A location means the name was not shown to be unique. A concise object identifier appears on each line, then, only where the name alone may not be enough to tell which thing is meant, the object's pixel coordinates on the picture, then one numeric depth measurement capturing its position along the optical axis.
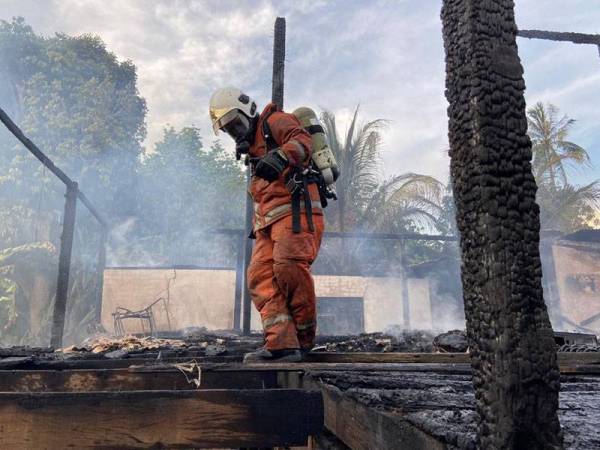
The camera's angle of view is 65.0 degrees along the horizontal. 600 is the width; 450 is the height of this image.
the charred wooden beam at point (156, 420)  1.53
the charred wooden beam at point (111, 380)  2.20
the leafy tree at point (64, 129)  17.44
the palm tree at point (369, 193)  17.92
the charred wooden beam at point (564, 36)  8.37
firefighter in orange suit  2.92
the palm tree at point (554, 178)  19.03
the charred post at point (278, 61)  7.11
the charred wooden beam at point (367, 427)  1.00
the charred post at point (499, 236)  0.76
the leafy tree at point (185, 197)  19.64
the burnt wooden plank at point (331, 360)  2.49
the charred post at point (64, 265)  7.34
